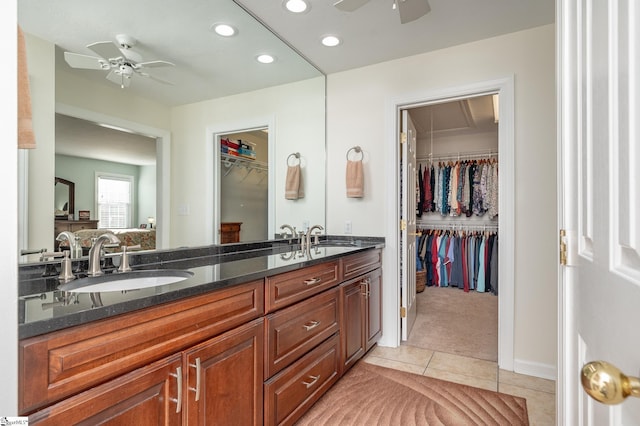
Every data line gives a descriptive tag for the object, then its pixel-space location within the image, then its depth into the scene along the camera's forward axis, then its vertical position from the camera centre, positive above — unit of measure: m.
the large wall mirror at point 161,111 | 1.37 +0.57
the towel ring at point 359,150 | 3.03 +0.57
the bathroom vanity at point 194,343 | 0.83 -0.43
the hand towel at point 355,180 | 2.94 +0.30
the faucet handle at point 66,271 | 1.28 -0.22
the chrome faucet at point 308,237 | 2.44 -0.17
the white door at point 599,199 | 0.46 +0.02
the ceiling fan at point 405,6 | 1.83 +1.15
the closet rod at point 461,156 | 5.21 +0.92
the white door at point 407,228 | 3.00 -0.14
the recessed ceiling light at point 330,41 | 2.56 +1.34
